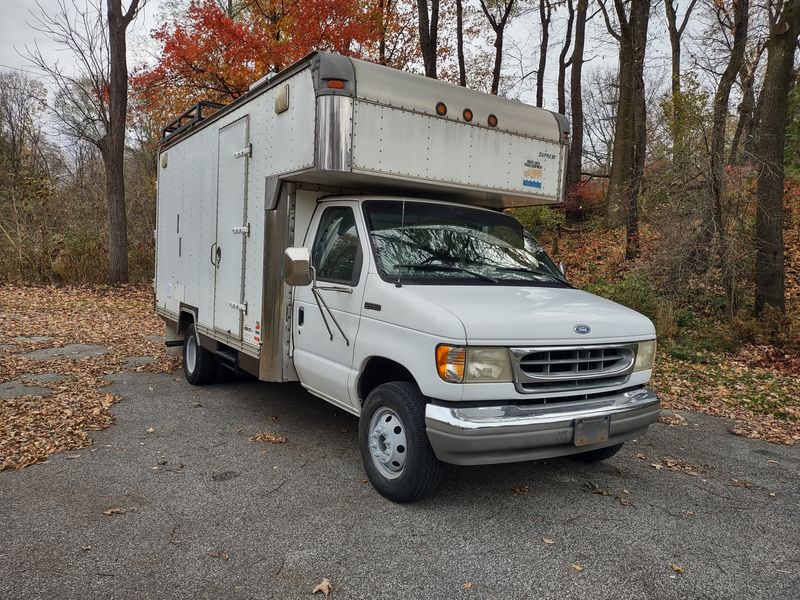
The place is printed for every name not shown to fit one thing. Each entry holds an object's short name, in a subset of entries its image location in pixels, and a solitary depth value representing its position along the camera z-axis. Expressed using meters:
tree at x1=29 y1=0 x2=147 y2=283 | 16.53
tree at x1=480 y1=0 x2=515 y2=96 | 21.95
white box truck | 3.56
